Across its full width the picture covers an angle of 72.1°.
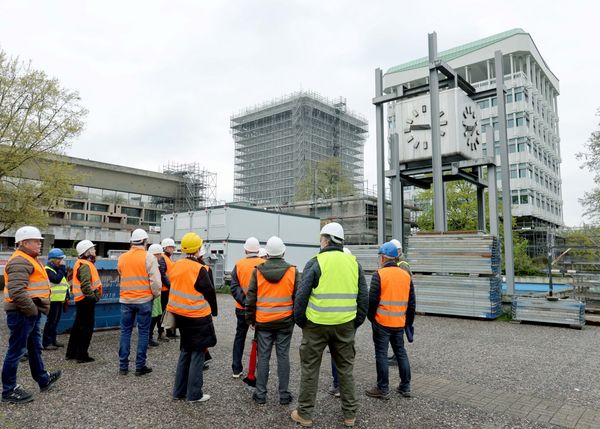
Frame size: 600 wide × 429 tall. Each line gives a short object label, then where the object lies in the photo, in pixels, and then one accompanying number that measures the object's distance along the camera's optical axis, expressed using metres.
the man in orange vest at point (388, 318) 5.00
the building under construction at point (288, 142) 65.12
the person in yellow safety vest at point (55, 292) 7.26
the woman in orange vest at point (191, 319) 4.75
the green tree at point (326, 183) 49.03
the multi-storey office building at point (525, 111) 50.22
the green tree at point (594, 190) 21.31
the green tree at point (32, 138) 19.27
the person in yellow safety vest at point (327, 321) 4.21
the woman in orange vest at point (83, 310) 6.46
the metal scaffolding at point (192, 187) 48.19
